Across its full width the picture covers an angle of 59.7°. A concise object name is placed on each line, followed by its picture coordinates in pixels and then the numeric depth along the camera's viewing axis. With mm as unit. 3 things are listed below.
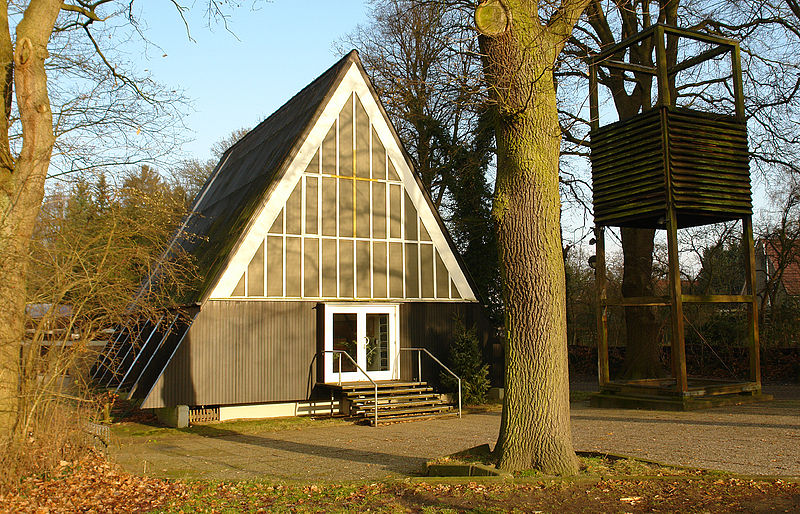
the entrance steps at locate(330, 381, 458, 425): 14531
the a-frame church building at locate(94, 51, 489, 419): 14672
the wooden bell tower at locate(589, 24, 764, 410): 13734
